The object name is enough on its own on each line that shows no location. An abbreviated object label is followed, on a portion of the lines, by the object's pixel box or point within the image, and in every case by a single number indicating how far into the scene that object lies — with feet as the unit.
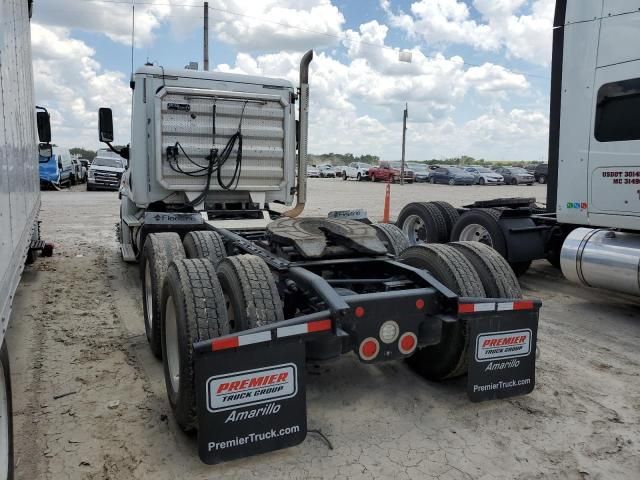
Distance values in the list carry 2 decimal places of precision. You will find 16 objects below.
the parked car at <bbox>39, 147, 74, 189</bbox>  81.75
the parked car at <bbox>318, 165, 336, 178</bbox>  185.47
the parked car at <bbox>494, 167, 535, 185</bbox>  123.70
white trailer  8.43
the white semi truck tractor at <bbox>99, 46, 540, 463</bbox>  9.61
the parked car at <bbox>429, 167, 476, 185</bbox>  123.13
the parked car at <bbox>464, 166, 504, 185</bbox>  123.34
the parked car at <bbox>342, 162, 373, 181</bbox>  155.39
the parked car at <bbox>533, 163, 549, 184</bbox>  129.24
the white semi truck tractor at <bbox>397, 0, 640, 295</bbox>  19.76
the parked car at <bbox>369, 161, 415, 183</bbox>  132.87
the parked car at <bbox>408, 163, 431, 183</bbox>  134.31
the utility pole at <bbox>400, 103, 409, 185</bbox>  109.40
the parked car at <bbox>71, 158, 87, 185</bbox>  111.24
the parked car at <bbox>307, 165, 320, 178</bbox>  183.67
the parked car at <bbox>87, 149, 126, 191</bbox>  90.99
